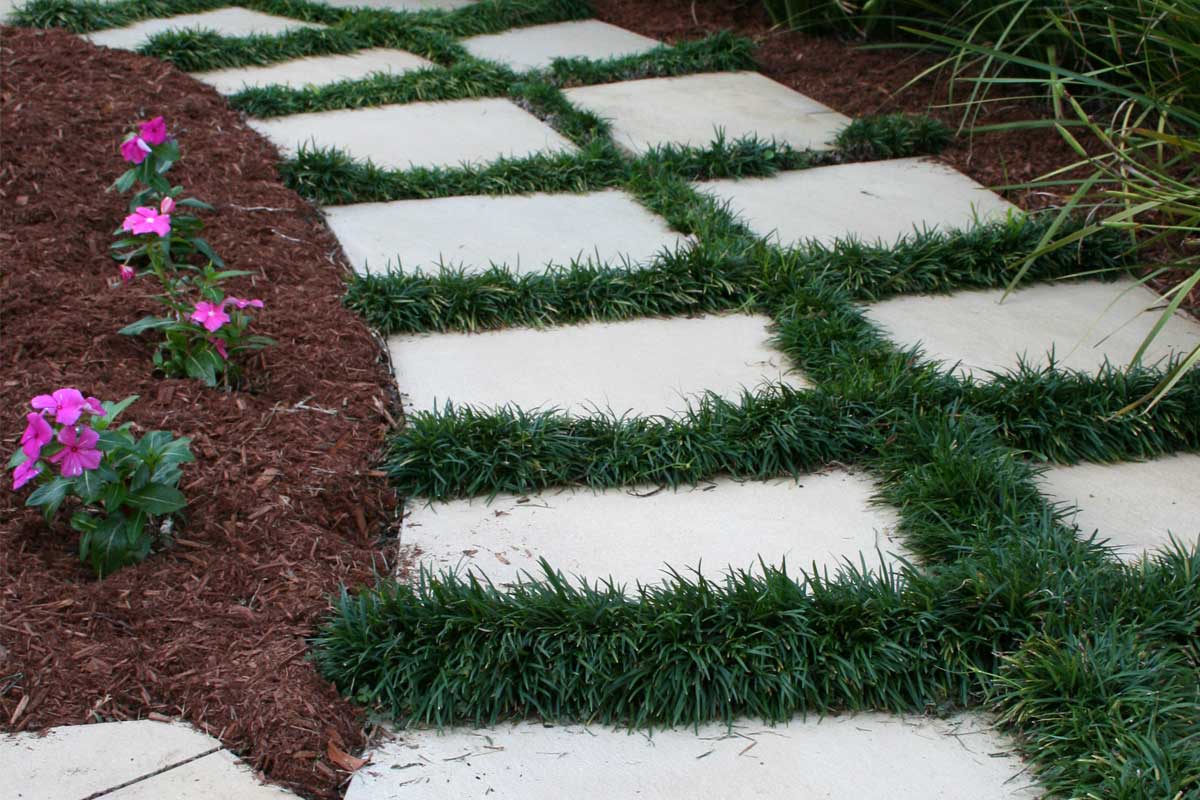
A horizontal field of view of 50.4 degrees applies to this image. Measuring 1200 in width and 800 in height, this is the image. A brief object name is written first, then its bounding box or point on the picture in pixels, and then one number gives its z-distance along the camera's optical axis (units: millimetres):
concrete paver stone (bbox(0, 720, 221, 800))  1926
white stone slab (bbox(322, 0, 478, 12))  6848
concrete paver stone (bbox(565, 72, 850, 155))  4922
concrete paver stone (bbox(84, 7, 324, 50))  5820
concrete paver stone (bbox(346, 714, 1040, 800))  2004
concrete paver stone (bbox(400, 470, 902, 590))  2535
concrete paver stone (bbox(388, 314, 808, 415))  3109
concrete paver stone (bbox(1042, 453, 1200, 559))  2639
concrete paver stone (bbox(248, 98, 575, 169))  4664
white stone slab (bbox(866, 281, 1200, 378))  3320
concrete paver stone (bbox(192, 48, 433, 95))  5395
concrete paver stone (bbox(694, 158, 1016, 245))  4102
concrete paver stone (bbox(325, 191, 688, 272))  3836
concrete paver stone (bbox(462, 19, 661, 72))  6012
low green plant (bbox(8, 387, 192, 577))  2369
